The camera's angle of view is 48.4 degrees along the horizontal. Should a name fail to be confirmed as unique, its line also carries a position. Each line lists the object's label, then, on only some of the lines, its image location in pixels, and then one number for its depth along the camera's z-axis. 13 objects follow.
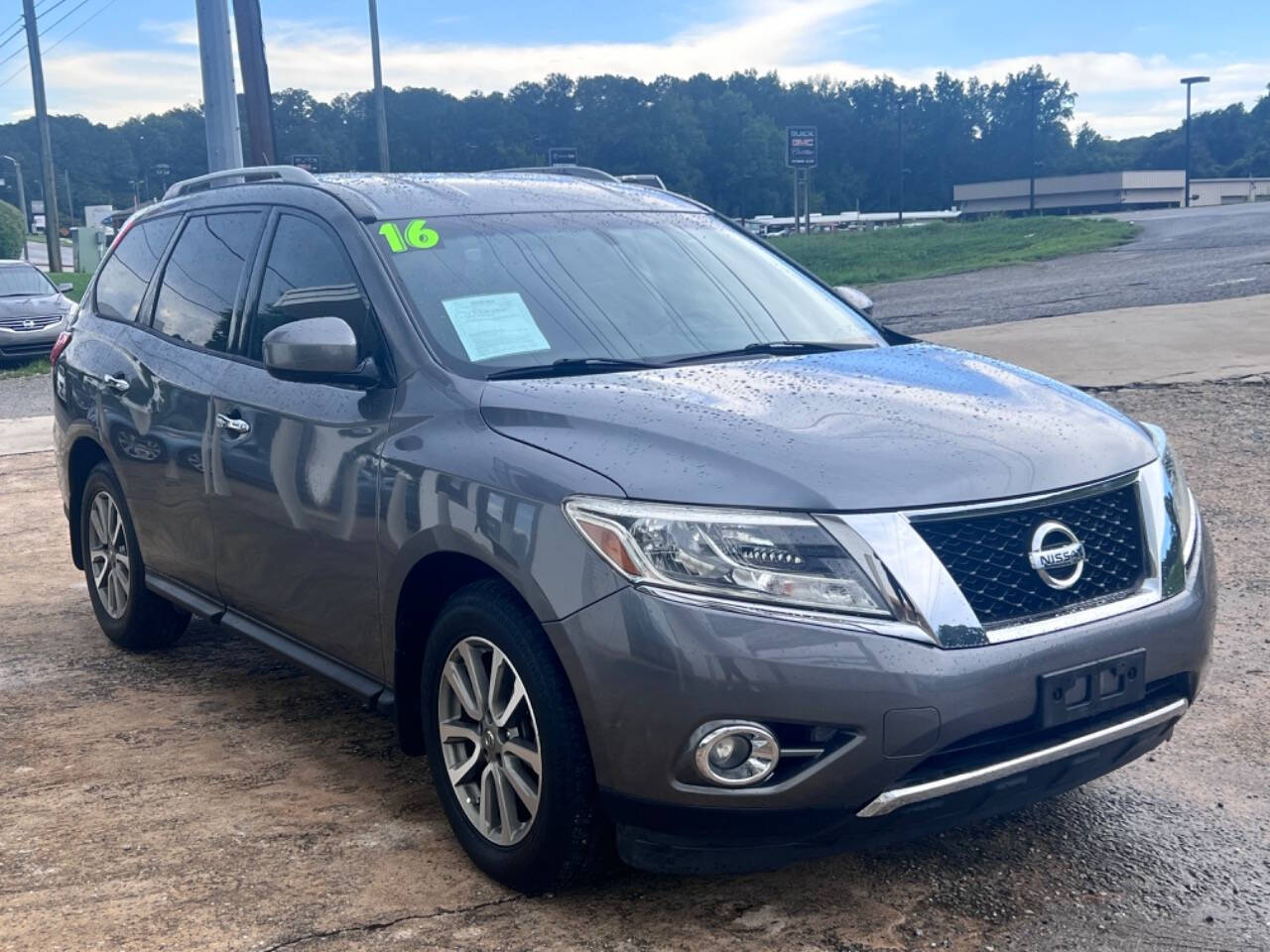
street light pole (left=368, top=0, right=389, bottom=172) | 30.75
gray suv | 2.96
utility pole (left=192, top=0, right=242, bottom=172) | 10.90
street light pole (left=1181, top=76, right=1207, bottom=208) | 63.69
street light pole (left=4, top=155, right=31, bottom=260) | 72.53
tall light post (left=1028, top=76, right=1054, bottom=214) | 70.88
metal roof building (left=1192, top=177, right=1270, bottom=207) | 85.50
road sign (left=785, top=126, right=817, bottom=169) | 42.88
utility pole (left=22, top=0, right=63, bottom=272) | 40.31
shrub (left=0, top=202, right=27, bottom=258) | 45.50
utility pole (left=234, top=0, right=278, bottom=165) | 12.65
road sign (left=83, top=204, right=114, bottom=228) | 66.38
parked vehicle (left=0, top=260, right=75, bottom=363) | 20.56
